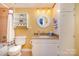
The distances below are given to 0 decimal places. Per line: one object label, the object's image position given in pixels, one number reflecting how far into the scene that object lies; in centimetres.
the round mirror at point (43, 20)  151
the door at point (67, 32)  125
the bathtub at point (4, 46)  124
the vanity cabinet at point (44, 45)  143
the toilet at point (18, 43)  132
